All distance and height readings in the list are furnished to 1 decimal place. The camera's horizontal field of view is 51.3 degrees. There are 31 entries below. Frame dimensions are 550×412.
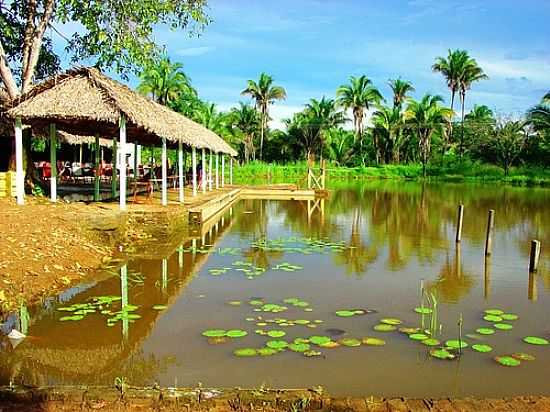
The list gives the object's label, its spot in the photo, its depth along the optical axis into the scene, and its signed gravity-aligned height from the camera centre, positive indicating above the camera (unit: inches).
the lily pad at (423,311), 295.1 -75.8
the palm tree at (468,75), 2048.5 +323.1
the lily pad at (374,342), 244.7 -76.1
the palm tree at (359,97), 2102.6 +246.3
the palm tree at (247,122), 2111.2 +155.5
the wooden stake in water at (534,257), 407.2 -65.5
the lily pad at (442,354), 229.7 -76.5
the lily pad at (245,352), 226.4 -74.9
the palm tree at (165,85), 1482.5 +205.4
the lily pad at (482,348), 239.1 -76.8
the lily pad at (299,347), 231.9 -74.8
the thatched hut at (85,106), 477.1 +48.6
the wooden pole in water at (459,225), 544.4 -57.8
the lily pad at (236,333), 249.1 -74.4
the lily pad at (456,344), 242.0 -76.2
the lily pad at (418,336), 252.2 -76.0
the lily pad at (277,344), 234.7 -74.6
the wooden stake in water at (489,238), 478.6 -61.7
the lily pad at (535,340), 253.4 -78.2
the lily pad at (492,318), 288.4 -77.6
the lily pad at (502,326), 274.5 -77.7
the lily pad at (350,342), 242.1 -75.7
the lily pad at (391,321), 275.6 -75.9
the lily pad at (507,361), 225.3 -77.6
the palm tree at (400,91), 2148.1 +275.1
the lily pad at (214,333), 250.0 -74.8
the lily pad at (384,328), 264.5 -76.0
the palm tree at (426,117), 1929.1 +161.4
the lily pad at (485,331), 264.7 -77.3
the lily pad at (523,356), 232.5 -78.0
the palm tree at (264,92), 2118.6 +266.1
